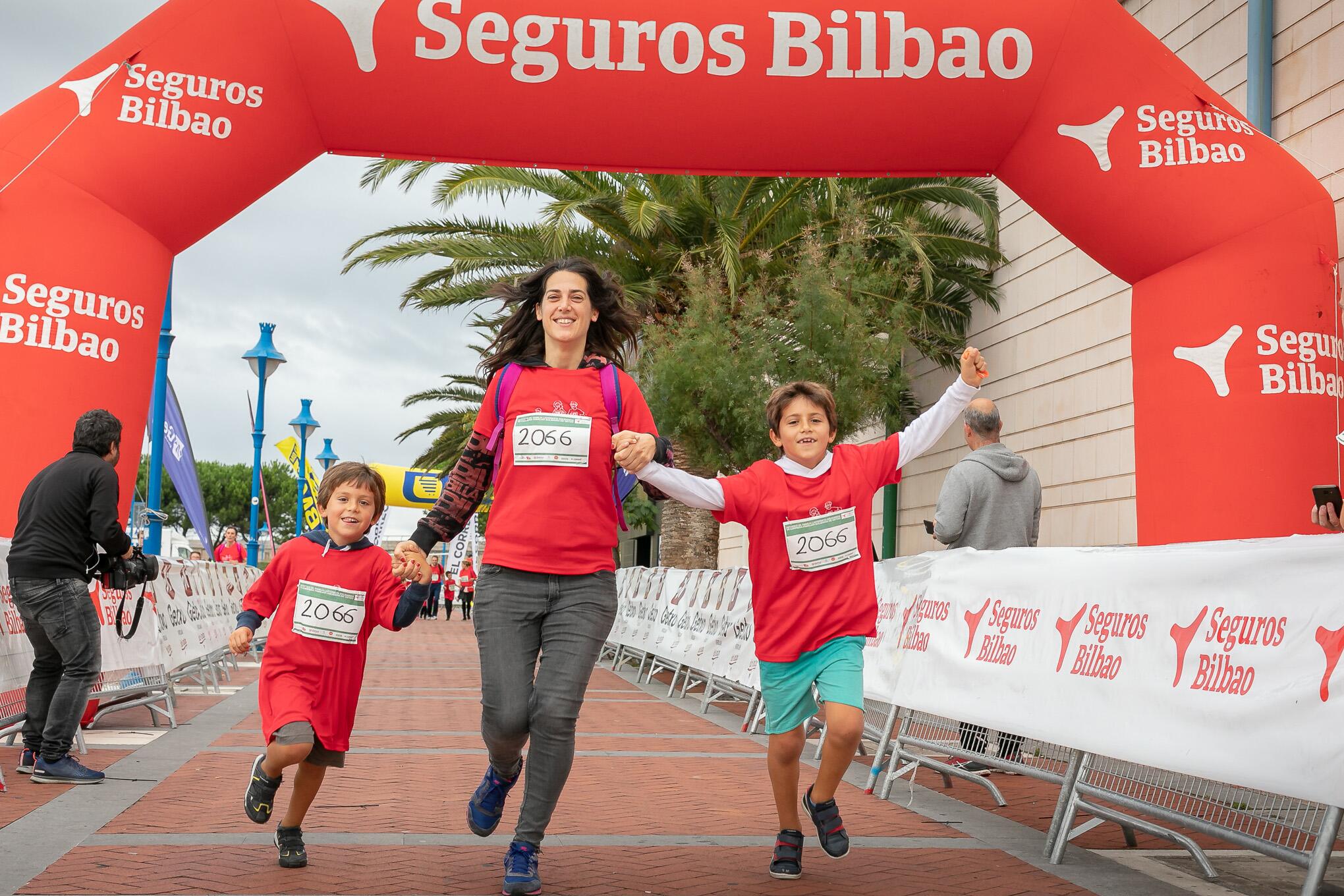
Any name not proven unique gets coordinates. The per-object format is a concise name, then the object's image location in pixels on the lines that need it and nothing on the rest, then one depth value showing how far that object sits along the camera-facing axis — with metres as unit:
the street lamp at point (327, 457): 51.53
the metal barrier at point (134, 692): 9.04
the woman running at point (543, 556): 4.28
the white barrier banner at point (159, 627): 7.28
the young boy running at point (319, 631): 4.65
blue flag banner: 15.55
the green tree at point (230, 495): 102.31
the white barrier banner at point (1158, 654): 3.87
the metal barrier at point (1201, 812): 4.09
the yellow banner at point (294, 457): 33.38
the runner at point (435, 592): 43.12
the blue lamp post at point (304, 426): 33.31
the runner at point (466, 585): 44.97
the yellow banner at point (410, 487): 47.28
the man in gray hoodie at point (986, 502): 7.51
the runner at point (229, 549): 23.40
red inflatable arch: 7.64
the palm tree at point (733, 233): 16.47
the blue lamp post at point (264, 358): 23.88
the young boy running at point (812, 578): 4.65
